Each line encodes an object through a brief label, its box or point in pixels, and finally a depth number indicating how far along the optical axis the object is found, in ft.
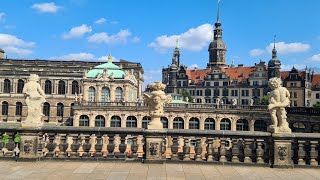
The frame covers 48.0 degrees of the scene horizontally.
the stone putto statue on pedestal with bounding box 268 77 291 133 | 32.32
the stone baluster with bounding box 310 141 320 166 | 32.06
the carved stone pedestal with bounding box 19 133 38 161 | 32.73
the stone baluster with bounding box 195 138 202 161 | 32.96
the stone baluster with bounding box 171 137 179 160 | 33.24
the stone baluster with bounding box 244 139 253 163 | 32.71
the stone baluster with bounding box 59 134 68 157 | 33.47
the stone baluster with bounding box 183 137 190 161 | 33.07
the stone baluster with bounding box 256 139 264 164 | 32.58
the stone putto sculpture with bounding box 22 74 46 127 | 34.04
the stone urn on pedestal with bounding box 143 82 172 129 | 33.73
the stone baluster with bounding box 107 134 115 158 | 33.39
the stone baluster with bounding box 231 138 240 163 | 32.71
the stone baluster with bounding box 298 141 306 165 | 32.27
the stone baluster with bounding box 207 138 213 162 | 33.16
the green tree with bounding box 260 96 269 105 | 268.21
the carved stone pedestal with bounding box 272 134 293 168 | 31.81
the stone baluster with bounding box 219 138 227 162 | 32.84
